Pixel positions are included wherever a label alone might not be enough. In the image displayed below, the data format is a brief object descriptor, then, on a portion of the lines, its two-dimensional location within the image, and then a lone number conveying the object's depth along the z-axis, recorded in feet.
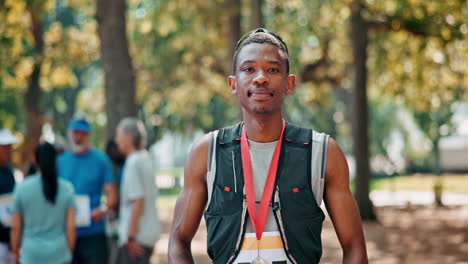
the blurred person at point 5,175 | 22.35
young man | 9.47
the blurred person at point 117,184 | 25.96
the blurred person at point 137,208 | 22.25
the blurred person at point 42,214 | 20.35
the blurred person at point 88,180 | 23.27
